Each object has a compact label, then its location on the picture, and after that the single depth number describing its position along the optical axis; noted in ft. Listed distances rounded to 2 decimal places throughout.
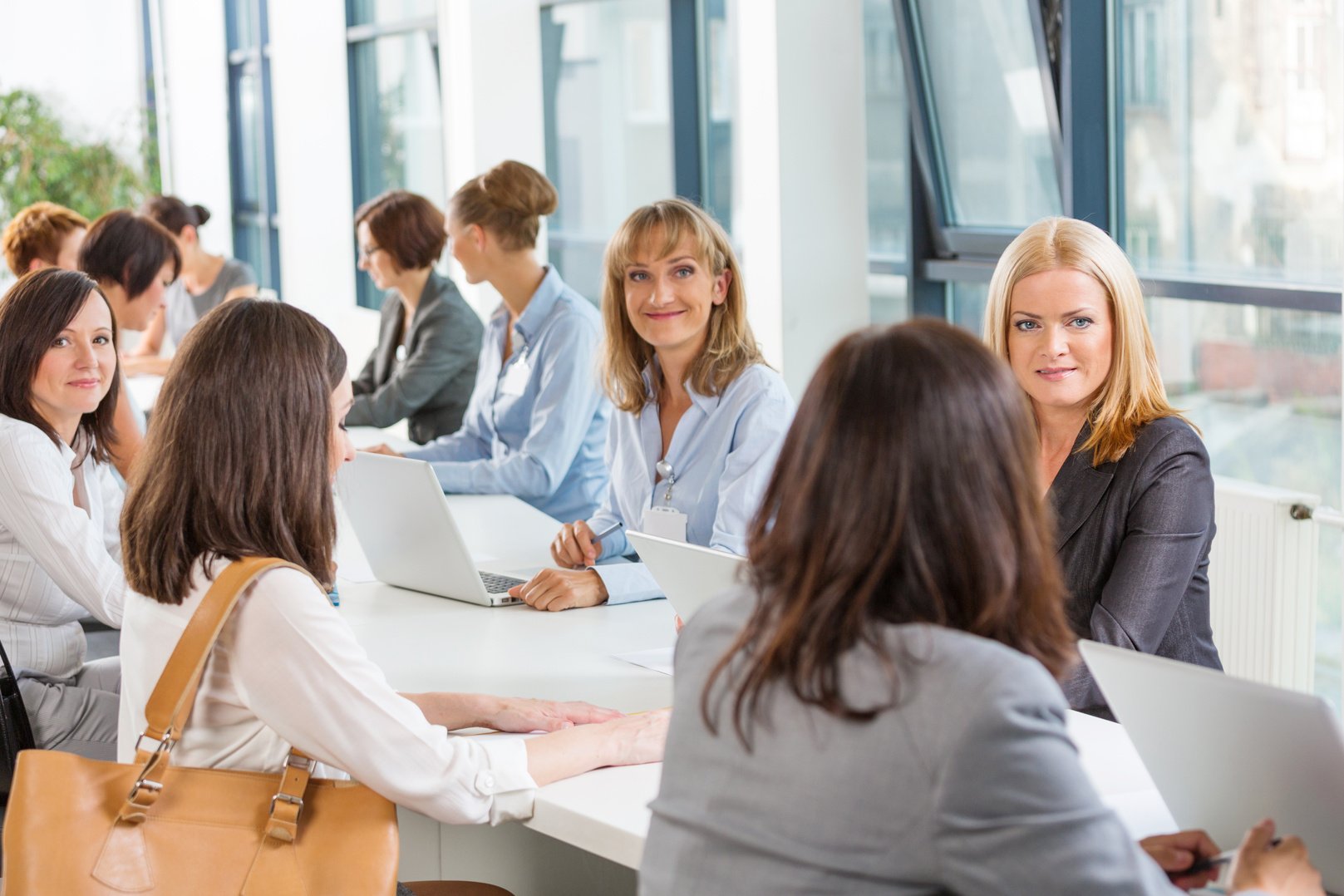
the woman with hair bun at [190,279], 20.95
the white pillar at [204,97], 31.89
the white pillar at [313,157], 25.67
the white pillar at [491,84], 20.02
